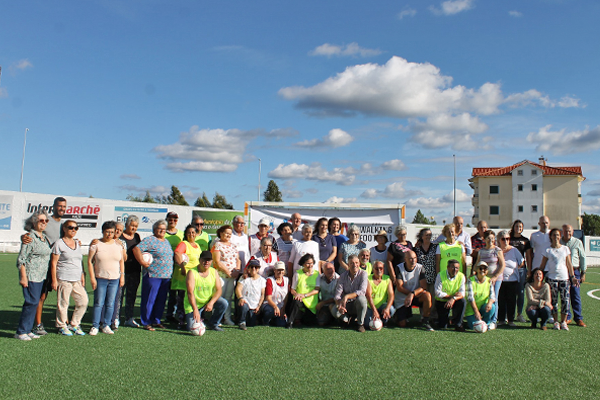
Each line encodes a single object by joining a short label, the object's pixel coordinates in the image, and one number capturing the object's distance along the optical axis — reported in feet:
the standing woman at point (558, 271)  22.45
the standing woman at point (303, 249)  22.56
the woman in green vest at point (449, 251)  22.24
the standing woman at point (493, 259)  22.11
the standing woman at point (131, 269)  20.66
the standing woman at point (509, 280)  22.68
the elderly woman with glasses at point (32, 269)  17.33
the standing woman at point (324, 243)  23.34
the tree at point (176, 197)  153.60
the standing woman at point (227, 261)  21.54
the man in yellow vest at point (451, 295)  21.33
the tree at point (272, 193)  146.41
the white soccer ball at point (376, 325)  20.84
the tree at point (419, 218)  214.55
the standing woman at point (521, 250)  23.75
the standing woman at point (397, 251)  22.67
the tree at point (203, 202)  151.74
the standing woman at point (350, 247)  22.97
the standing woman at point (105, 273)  18.66
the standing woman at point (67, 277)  18.16
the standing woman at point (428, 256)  22.58
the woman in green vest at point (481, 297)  21.40
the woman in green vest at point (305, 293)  21.71
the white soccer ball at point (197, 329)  19.15
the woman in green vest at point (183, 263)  21.06
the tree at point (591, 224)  234.87
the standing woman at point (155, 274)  20.45
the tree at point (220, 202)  151.74
